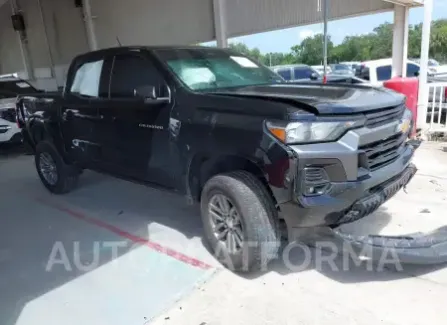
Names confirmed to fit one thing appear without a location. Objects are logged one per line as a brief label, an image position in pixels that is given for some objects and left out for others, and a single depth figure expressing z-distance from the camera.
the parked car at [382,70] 14.67
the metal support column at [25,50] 16.98
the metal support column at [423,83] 7.69
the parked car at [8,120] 8.53
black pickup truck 2.79
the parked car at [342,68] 18.62
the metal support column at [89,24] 13.62
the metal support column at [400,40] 8.19
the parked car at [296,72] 16.61
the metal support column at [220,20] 10.26
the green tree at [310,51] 38.25
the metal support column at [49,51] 15.85
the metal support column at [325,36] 5.77
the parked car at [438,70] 14.59
